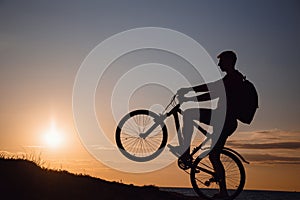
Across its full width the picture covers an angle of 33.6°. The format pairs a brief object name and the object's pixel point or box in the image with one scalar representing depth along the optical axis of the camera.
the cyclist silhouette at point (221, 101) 12.54
